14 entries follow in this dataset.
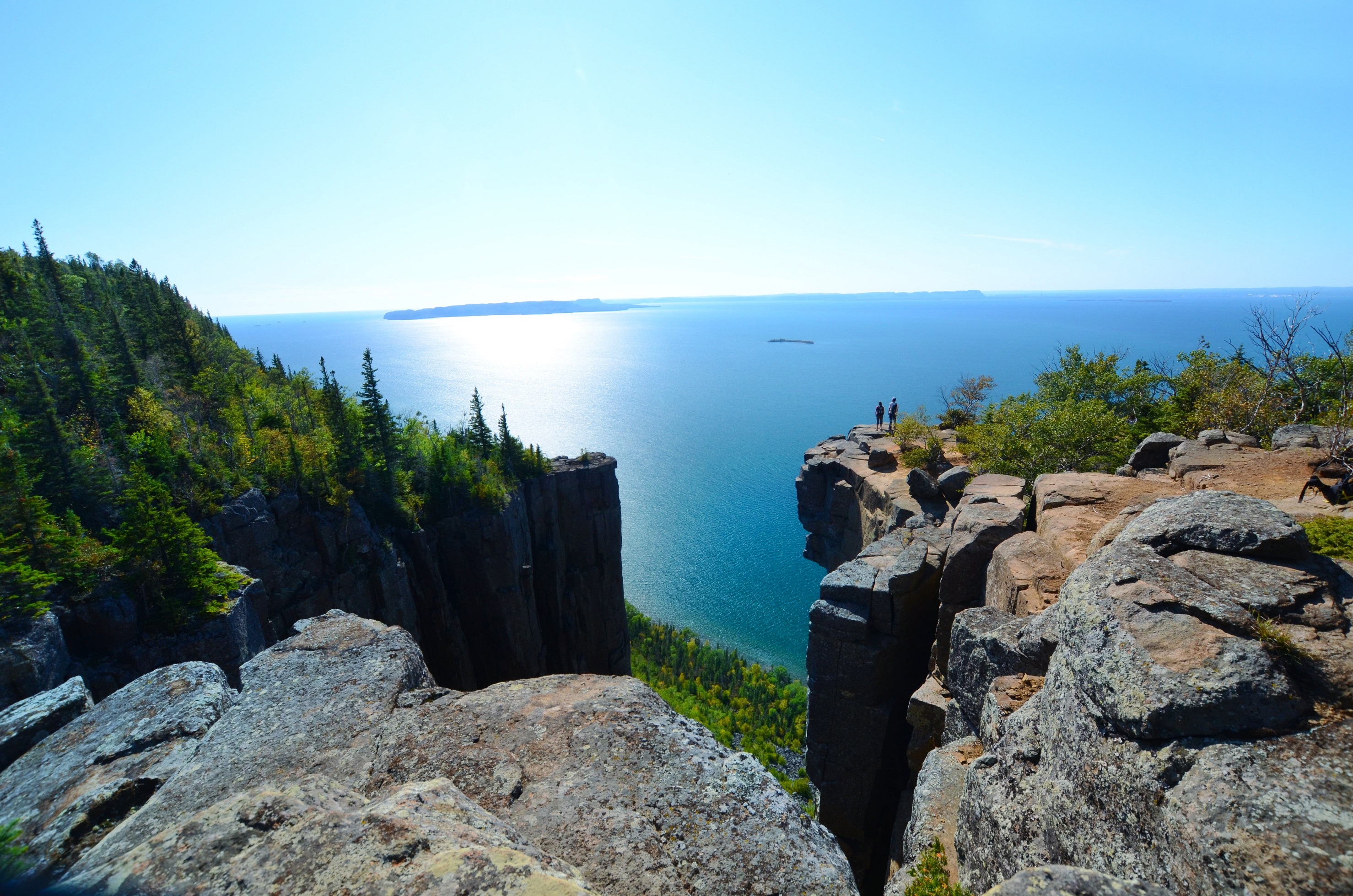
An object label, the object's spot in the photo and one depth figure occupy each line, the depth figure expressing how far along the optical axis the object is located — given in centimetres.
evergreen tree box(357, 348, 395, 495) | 3528
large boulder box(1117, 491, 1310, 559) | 845
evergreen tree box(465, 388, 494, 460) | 4316
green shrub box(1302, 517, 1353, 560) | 932
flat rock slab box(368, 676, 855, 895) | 629
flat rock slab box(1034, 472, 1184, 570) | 1522
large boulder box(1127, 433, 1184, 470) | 2119
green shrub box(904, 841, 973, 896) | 966
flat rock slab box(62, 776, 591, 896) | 449
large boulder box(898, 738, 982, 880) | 1094
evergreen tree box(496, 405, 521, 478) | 4300
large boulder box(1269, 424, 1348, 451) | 1916
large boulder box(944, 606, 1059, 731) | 1141
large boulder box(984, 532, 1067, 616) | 1373
